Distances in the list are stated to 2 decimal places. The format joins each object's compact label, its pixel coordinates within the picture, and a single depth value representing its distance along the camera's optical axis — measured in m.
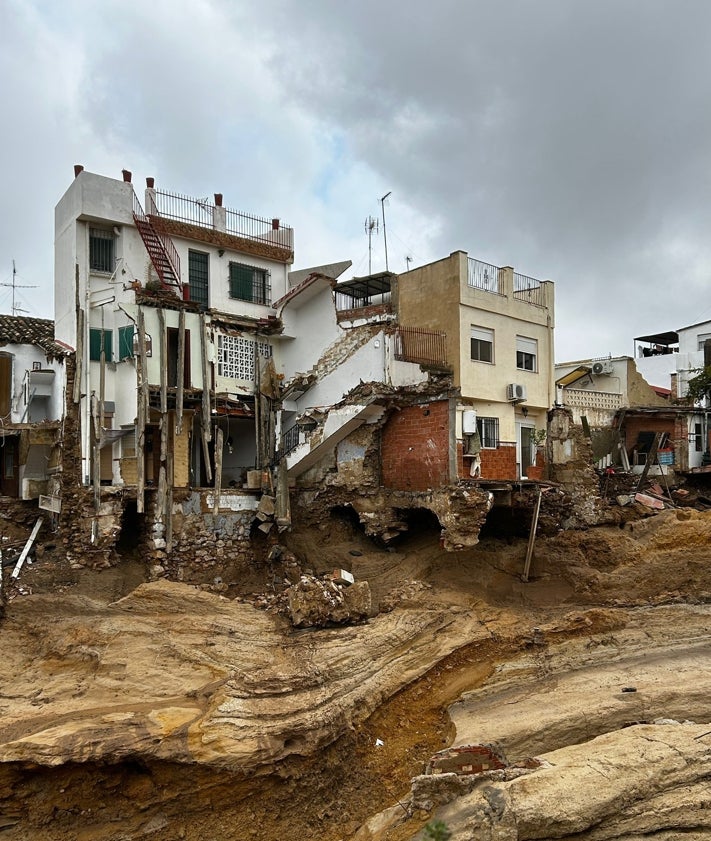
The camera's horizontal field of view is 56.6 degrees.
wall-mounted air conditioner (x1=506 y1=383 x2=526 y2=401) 22.09
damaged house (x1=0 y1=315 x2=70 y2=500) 21.98
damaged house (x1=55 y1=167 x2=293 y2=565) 20.61
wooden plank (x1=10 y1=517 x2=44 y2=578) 18.45
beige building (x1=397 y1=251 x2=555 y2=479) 21.05
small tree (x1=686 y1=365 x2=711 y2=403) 30.05
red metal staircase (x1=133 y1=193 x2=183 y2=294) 22.16
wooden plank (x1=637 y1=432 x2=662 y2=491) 27.40
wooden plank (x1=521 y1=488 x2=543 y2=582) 20.31
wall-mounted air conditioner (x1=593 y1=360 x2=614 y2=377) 32.38
